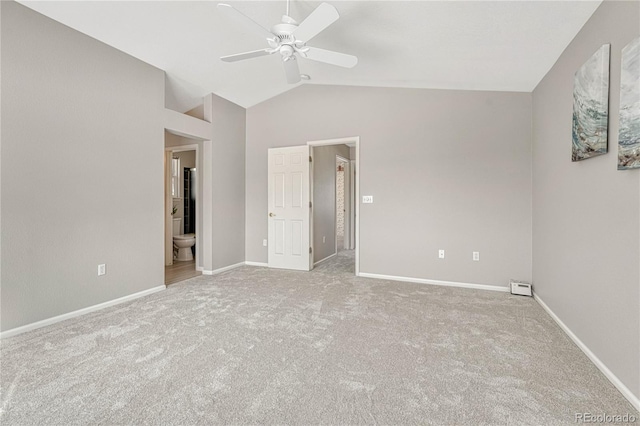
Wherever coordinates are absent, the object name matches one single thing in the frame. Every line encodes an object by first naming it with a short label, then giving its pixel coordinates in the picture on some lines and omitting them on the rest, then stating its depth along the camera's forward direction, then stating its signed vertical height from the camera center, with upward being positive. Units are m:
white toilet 5.37 -0.71
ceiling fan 1.91 +1.31
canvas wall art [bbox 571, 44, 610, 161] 1.85 +0.72
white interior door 4.73 -0.01
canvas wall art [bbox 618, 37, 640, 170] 1.54 +0.56
